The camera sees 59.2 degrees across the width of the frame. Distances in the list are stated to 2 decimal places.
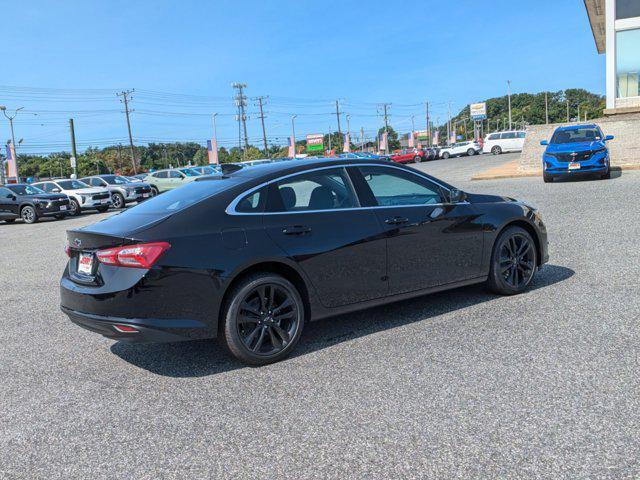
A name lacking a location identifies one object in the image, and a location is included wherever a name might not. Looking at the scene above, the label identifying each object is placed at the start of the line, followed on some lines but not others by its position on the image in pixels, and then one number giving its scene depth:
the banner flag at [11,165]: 44.98
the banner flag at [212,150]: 59.22
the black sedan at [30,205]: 20.05
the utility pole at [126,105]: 73.90
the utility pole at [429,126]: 117.16
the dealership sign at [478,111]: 113.49
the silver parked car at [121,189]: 24.77
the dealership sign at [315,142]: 110.77
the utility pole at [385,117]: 123.12
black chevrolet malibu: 3.99
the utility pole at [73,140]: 54.66
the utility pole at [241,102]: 93.94
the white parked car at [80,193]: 22.23
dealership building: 25.33
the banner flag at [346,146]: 81.12
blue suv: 17.20
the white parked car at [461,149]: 56.44
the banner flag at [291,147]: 73.65
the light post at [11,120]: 57.08
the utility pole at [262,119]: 87.89
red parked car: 56.44
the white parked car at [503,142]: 48.38
